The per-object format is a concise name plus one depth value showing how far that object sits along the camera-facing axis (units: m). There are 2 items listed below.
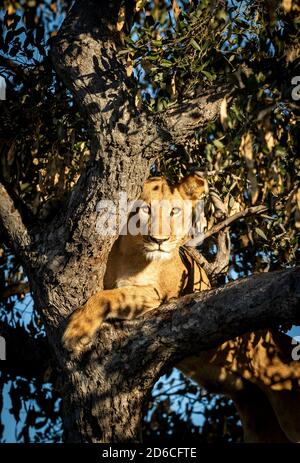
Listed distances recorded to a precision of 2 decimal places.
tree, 8.28
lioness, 11.31
